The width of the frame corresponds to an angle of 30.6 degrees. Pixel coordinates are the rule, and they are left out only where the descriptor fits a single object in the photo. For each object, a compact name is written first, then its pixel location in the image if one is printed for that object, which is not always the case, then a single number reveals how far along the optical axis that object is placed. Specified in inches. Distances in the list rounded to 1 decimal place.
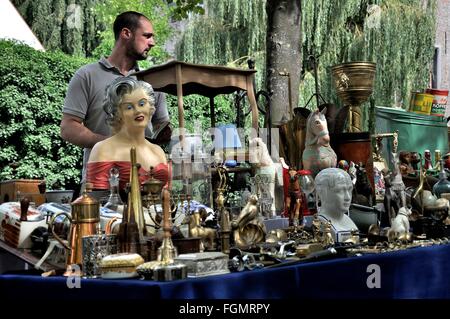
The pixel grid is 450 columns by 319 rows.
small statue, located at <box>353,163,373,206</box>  158.4
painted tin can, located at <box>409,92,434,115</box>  224.5
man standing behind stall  166.4
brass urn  203.0
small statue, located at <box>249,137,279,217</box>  164.4
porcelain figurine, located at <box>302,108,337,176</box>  168.6
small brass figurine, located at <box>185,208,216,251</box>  110.5
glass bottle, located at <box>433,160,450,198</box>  164.9
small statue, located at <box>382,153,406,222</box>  147.1
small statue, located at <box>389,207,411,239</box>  125.8
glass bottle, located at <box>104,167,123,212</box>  116.0
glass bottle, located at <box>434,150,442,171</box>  189.9
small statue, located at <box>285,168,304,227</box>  149.7
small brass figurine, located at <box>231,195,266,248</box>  116.5
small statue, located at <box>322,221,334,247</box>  120.5
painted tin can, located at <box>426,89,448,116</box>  225.5
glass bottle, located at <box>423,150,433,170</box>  194.2
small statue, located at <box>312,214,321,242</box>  125.6
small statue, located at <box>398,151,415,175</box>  185.2
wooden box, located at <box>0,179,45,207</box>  147.9
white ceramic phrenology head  133.0
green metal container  227.1
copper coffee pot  98.8
